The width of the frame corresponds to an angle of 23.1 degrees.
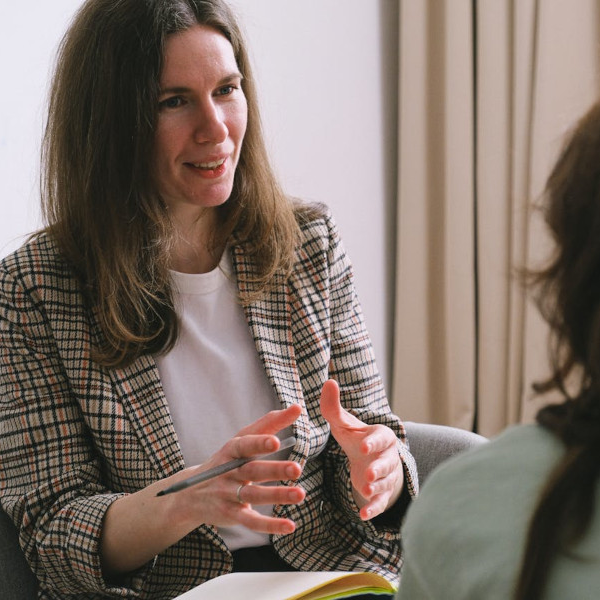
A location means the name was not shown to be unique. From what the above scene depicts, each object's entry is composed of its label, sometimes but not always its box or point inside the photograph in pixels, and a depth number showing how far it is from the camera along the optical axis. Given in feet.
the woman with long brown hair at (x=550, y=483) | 2.62
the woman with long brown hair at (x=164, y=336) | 4.91
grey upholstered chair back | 5.36
